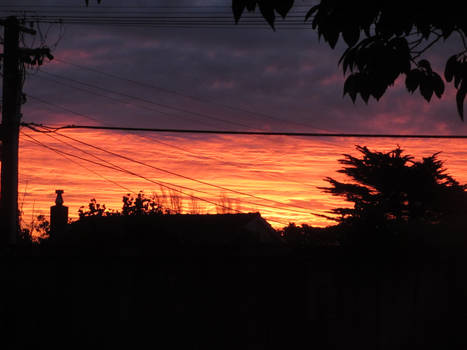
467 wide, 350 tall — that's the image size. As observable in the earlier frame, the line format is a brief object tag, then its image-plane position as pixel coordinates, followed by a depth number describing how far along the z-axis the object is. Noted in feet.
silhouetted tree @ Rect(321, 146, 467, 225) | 147.74
